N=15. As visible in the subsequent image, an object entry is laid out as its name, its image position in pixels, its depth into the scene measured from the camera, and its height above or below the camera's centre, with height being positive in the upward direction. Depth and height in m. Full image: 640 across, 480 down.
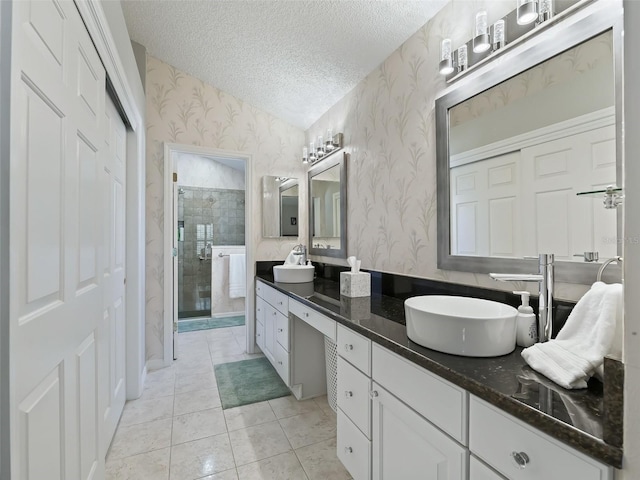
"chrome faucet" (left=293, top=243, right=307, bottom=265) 2.75 -0.10
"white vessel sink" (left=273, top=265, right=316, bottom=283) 2.54 -0.27
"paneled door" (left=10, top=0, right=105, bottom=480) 0.67 +0.00
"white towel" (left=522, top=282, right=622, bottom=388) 0.71 -0.25
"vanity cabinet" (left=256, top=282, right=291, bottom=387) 2.18 -0.68
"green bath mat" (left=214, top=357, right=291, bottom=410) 2.22 -1.12
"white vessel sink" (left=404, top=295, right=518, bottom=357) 0.90 -0.28
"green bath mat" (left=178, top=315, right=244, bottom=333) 3.99 -1.11
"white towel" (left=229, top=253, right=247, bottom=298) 4.39 -0.48
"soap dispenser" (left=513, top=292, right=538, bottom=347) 0.99 -0.28
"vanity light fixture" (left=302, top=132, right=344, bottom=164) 2.58 +0.84
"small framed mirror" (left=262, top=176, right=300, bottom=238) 3.08 +0.36
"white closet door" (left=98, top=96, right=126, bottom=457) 1.40 -0.21
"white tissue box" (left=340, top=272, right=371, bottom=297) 1.91 -0.27
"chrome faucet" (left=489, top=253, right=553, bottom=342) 0.96 -0.16
